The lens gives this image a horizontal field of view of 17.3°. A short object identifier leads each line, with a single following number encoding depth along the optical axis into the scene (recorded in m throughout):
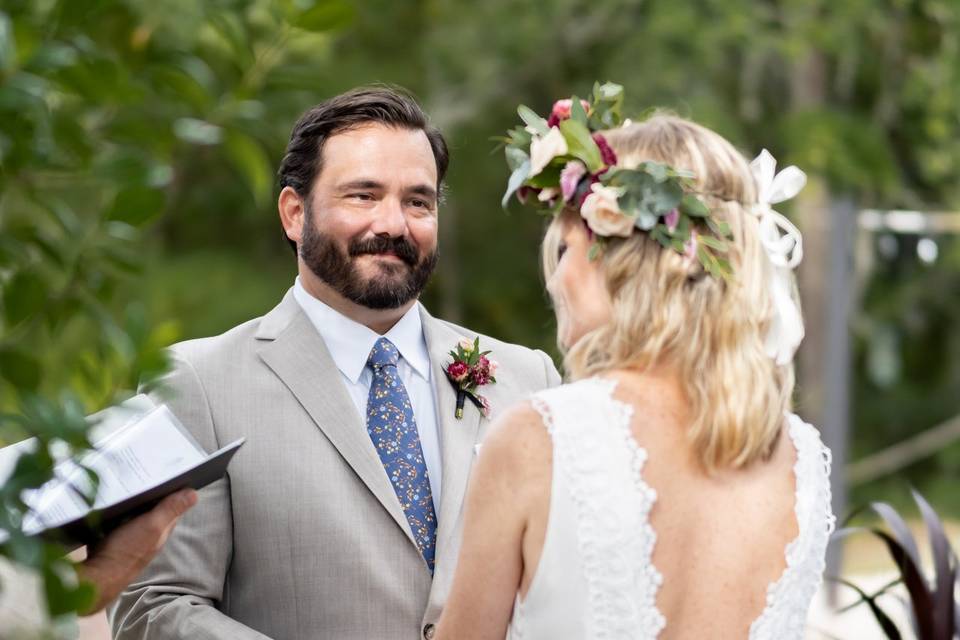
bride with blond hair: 2.75
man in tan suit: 3.03
